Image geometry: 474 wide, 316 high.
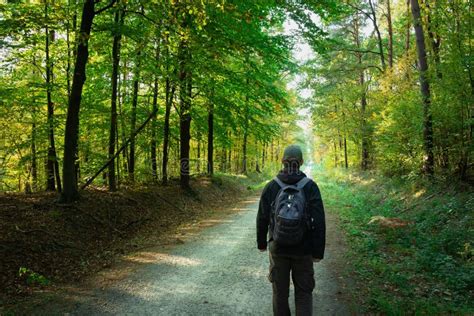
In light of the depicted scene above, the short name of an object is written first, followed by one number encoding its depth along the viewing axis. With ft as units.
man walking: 12.14
